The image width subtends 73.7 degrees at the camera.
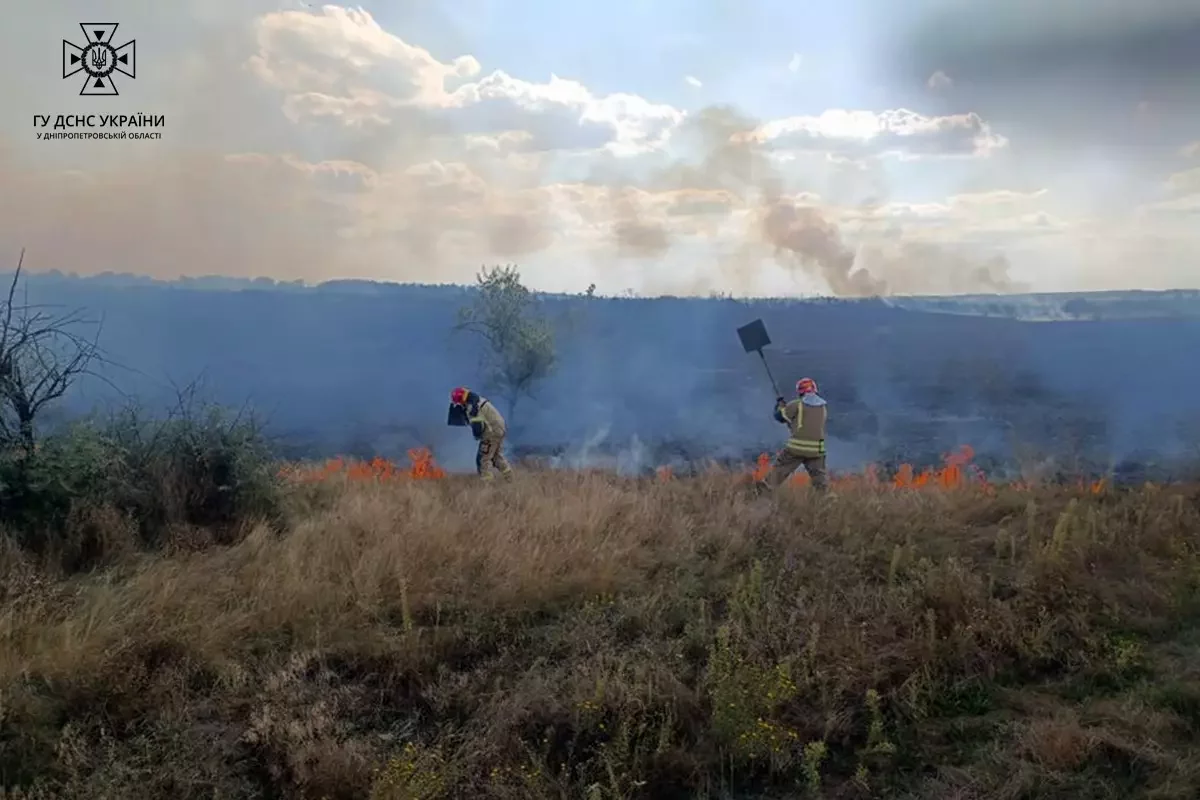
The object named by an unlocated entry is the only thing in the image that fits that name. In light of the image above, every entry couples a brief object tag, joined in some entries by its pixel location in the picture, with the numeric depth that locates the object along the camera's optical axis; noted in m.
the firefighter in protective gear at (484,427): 10.02
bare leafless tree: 6.91
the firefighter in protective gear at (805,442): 9.08
